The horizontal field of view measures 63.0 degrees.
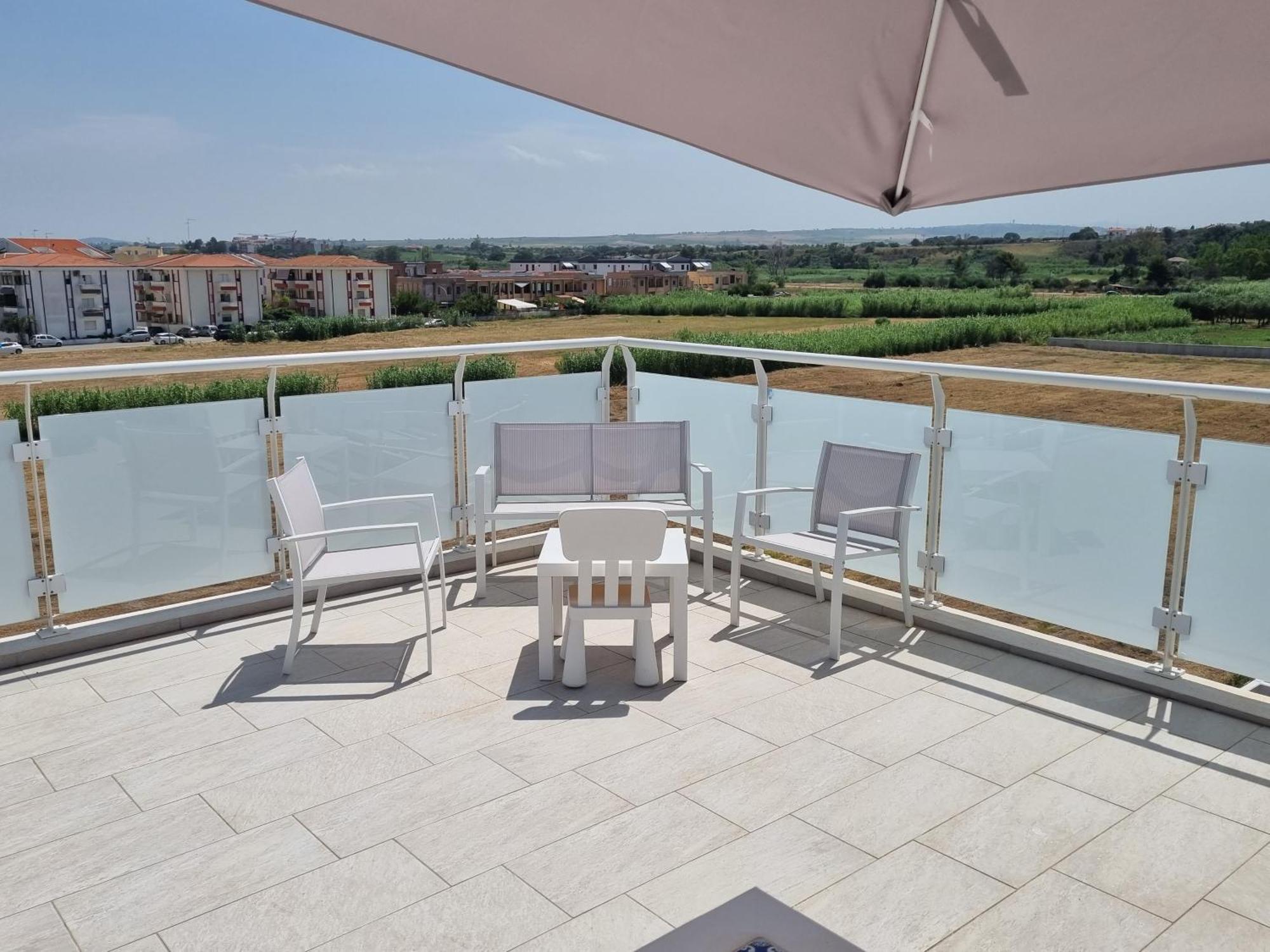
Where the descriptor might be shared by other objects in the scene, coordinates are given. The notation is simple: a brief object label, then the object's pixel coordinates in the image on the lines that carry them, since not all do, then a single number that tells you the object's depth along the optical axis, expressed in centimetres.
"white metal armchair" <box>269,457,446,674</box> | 427
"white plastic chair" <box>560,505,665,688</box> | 401
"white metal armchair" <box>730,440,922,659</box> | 455
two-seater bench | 557
